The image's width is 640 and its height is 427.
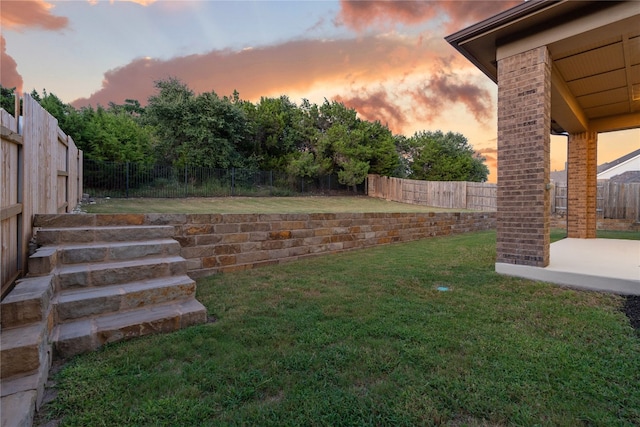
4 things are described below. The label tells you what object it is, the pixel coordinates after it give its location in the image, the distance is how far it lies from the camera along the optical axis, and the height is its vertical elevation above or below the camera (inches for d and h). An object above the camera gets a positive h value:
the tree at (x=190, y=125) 627.2 +175.5
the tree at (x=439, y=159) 994.7 +175.9
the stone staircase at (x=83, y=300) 61.7 -27.9
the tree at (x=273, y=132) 767.2 +199.2
